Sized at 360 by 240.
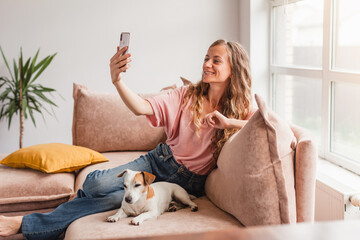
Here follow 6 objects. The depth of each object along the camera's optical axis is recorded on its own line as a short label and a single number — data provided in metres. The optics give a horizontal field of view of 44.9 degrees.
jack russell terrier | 1.82
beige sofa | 1.65
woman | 1.97
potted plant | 3.59
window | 2.57
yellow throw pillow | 2.56
